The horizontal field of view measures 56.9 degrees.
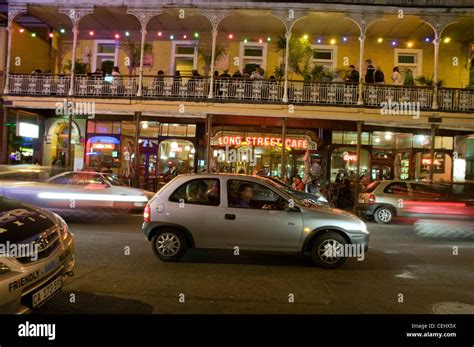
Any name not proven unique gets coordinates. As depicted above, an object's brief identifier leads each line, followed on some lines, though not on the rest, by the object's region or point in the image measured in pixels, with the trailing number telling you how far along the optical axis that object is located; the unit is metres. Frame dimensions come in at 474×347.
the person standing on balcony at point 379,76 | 18.14
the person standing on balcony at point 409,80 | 18.17
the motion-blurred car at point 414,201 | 12.95
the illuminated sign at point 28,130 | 19.77
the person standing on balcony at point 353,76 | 17.94
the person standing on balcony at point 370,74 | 18.19
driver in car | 7.95
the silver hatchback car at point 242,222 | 7.71
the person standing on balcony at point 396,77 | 18.03
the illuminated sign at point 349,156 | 20.80
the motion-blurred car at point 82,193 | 12.72
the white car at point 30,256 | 3.94
